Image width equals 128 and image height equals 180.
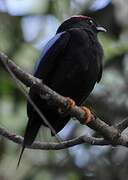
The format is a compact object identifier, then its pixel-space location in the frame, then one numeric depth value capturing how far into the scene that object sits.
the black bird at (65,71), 9.91
